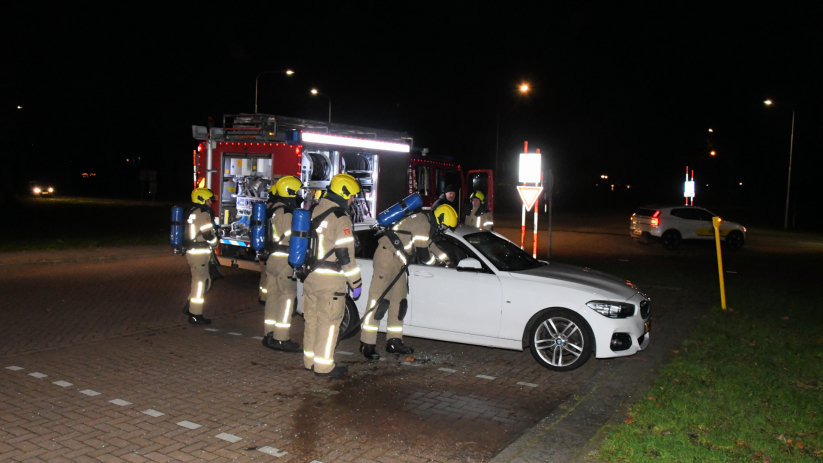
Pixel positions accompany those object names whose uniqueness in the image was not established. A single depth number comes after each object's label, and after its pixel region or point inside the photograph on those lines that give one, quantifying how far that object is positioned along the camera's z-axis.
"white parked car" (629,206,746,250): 23.89
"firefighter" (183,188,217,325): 8.82
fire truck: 11.64
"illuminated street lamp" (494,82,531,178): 23.42
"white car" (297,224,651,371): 6.94
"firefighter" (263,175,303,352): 7.63
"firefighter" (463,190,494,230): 13.07
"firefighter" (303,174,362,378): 6.43
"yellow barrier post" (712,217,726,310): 10.62
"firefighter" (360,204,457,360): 7.30
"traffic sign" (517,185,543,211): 12.92
